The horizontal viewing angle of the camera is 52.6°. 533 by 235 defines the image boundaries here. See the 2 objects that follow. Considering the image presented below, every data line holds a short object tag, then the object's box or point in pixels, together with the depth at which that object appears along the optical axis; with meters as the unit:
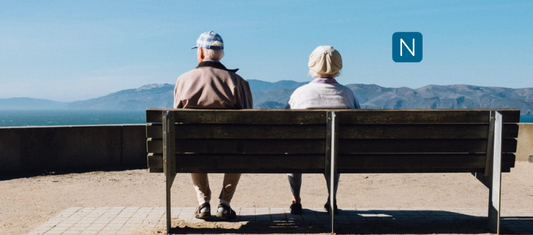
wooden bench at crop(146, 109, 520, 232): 4.09
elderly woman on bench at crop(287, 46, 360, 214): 4.68
